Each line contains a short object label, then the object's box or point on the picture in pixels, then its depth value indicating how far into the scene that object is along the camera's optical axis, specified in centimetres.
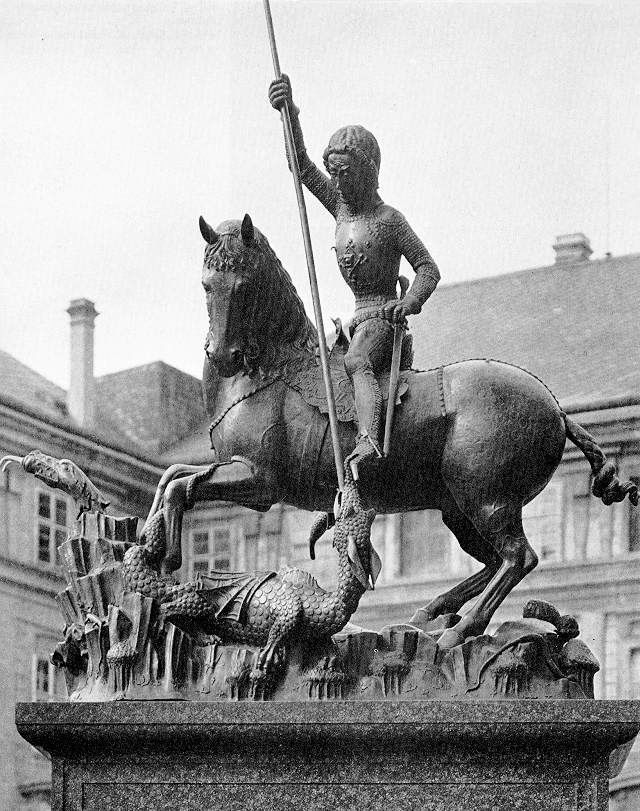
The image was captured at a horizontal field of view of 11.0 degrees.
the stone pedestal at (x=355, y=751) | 1504
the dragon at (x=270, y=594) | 1557
